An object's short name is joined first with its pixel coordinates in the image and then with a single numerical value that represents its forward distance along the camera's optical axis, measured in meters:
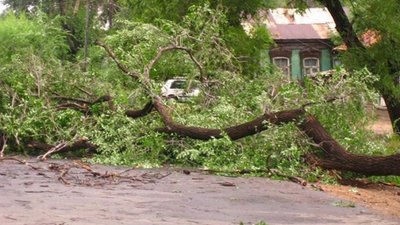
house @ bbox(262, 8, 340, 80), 44.34
